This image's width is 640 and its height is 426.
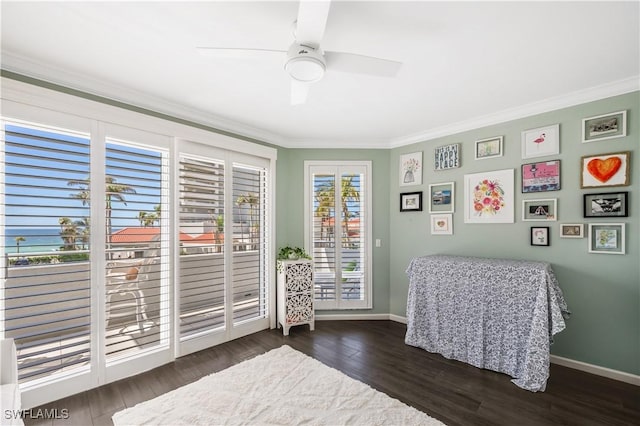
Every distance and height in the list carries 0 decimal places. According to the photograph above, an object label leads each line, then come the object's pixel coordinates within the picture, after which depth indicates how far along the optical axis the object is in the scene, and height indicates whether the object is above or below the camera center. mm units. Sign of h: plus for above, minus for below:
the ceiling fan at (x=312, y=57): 1496 +894
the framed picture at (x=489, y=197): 3170 +187
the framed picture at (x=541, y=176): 2877 +375
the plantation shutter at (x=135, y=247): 2561 -314
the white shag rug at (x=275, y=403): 2072 -1463
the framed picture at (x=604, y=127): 2568 +783
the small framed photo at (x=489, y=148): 3248 +743
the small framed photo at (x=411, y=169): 3955 +613
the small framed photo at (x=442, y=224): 3643 -133
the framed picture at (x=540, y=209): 2895 +44
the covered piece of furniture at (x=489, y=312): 2451 -939
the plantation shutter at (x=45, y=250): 2084 -280
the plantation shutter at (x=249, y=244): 3551 -390
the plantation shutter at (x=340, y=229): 4180 -224
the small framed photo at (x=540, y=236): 2926 -224
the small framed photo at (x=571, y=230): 2742 -157
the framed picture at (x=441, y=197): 3633 +202
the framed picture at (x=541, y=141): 2887 +729
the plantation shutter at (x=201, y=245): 3074 -352
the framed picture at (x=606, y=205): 2539 +78
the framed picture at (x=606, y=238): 2572 -219
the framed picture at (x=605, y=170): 2541 +392
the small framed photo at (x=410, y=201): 3939 +167
